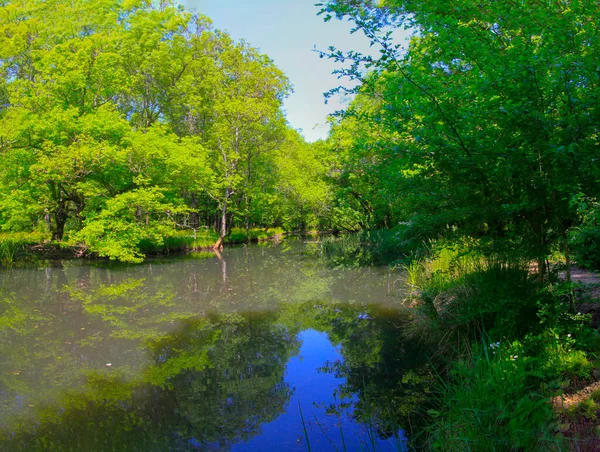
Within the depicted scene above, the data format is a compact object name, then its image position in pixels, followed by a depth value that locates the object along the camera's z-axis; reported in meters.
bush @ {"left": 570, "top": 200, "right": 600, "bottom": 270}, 3.20
